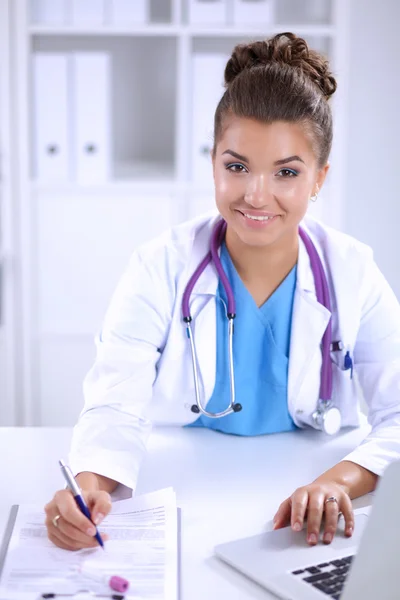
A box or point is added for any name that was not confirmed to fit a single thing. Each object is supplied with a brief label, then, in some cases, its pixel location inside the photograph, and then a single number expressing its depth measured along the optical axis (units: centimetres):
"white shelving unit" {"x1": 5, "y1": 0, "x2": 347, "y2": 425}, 275
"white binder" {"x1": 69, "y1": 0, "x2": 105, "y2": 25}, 270
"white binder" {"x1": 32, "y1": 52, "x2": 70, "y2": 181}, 267
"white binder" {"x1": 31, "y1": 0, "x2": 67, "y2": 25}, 272
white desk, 90
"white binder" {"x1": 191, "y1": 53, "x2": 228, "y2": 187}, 265
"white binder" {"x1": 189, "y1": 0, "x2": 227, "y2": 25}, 272
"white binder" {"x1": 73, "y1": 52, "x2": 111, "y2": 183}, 265
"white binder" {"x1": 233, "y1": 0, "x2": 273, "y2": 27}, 271
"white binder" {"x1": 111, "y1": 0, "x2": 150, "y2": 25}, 271
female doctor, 128
